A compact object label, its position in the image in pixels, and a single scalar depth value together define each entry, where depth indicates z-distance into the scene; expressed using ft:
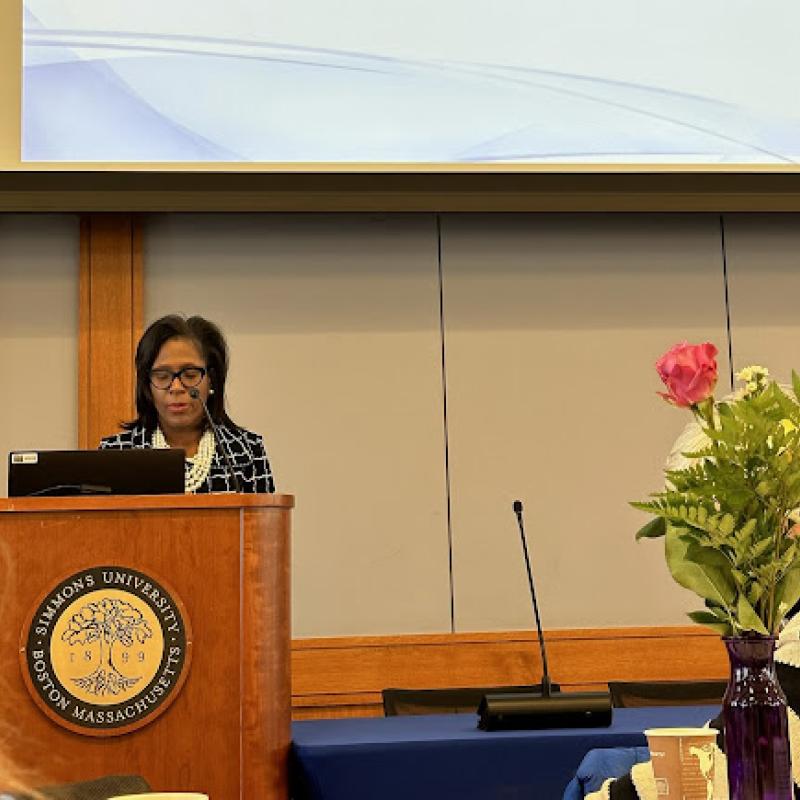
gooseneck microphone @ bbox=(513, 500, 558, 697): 17.46
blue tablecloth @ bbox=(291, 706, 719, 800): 15.79
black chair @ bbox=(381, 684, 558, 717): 20.95
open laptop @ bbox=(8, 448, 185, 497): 16.03
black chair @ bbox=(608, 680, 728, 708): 21.87
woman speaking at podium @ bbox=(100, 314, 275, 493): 19.96
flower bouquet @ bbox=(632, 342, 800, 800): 7.13
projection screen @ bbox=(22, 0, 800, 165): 26.88
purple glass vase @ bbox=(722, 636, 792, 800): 7.08
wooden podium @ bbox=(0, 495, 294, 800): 14.76
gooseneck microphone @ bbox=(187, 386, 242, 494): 17.52
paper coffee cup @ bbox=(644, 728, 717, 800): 7.73
